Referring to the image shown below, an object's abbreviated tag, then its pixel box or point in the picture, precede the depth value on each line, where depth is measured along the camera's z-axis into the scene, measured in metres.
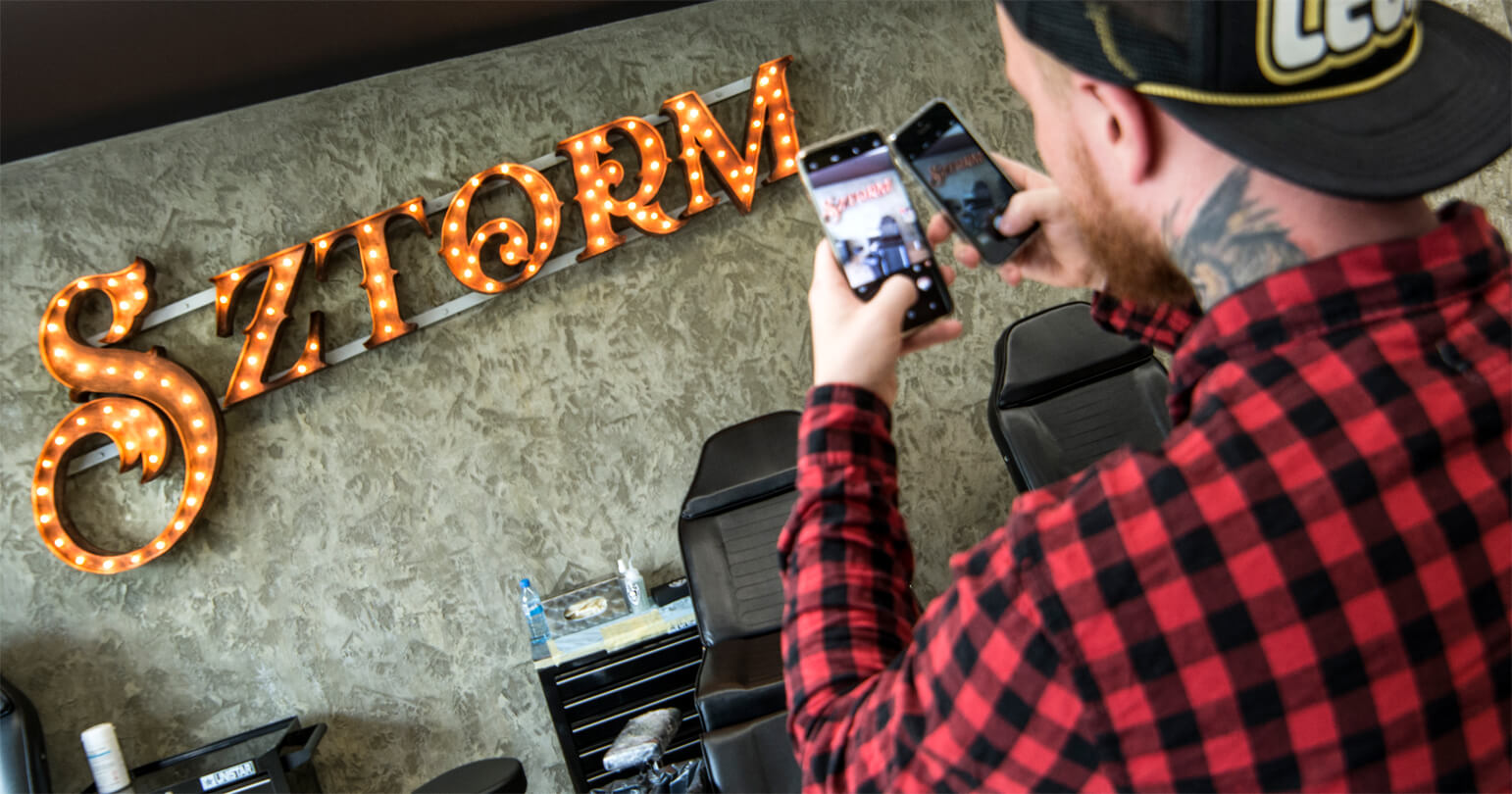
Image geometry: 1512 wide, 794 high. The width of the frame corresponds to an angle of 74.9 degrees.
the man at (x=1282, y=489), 0.54
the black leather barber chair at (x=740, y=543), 2.96
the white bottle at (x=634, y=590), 3.64
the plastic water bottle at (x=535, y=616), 3.62
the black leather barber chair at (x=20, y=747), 3.01
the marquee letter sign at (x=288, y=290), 3.37
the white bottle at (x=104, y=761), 3.23
